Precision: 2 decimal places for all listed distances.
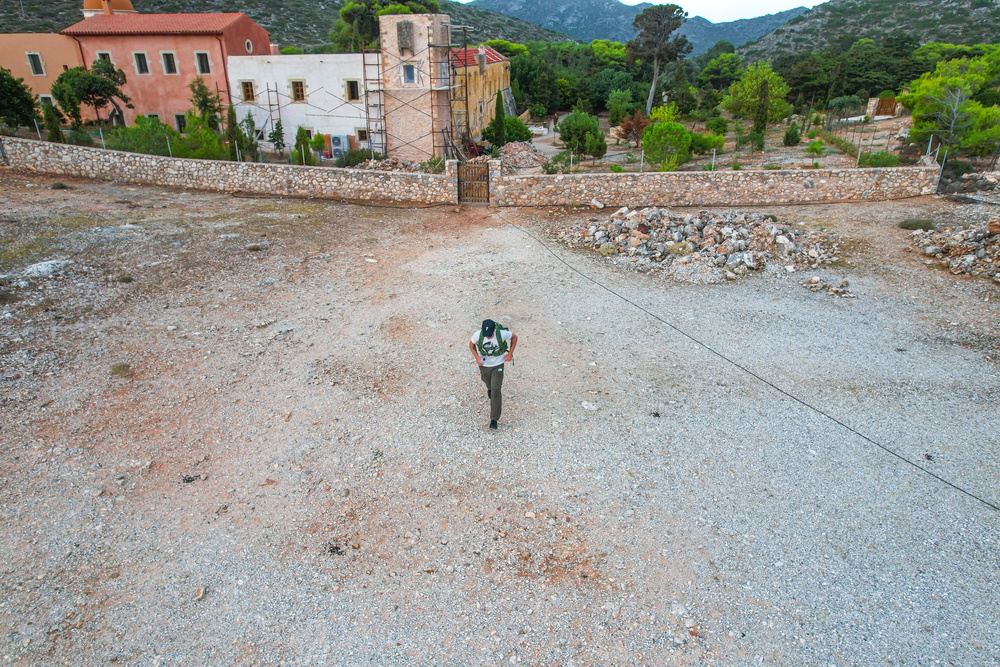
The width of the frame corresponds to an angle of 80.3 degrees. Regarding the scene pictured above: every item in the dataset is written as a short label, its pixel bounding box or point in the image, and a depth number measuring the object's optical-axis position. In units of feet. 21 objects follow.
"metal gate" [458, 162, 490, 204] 64.59
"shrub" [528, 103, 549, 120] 155.12
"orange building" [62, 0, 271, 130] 98.84
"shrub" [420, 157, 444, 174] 72.90
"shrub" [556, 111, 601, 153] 85.71
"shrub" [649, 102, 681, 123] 109.09
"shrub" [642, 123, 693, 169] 70.28
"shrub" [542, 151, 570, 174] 70.10
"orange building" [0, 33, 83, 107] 103.50
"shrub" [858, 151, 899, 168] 66.59
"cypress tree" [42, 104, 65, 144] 79.44
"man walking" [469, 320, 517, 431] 24.67
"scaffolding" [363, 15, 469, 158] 91.09
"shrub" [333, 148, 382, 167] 87.71
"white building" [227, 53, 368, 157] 95.04
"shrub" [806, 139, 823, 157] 75.48
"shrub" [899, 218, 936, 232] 51.26
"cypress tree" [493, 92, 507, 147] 104.68
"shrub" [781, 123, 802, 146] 92.97
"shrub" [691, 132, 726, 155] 85.43
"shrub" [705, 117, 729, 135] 110.11
